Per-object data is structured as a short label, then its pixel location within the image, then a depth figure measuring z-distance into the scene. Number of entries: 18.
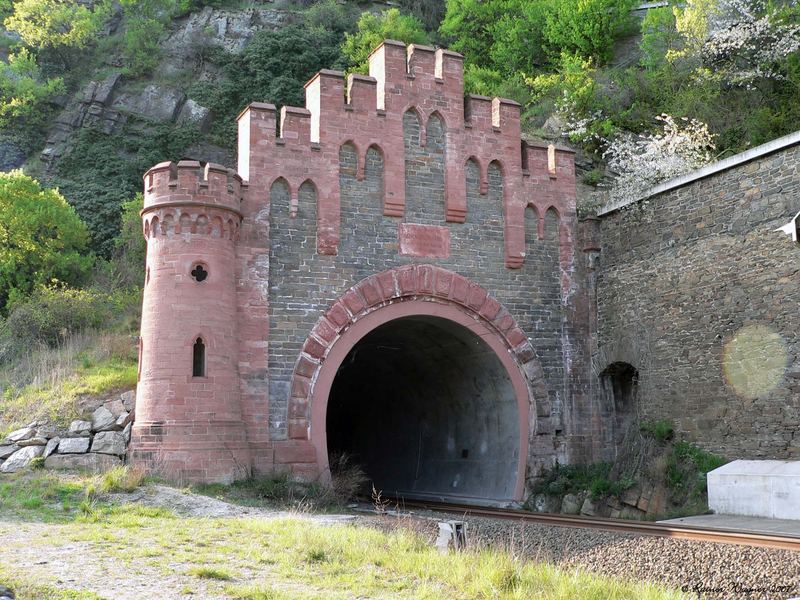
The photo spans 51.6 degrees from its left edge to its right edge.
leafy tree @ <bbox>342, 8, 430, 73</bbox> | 40.00
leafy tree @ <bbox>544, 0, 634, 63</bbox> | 36.75
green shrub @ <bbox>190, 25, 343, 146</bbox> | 41.81
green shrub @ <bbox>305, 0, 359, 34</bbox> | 45.56
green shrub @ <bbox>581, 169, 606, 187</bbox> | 24.52
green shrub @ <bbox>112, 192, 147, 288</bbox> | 27.98
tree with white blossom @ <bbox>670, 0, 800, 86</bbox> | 26.75
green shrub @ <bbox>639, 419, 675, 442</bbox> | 16.80
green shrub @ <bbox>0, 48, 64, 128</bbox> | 42.24
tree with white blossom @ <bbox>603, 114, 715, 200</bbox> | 21.52
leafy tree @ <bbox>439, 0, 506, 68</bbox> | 41.28
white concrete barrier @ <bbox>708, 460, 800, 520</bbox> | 12.73
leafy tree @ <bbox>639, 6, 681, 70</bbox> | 31.33
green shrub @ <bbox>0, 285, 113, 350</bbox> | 21.31
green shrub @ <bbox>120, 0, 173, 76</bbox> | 45.16
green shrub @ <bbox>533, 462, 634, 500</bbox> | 16.77
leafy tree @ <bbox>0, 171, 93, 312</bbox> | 26.42
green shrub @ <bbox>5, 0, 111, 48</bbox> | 46.47
